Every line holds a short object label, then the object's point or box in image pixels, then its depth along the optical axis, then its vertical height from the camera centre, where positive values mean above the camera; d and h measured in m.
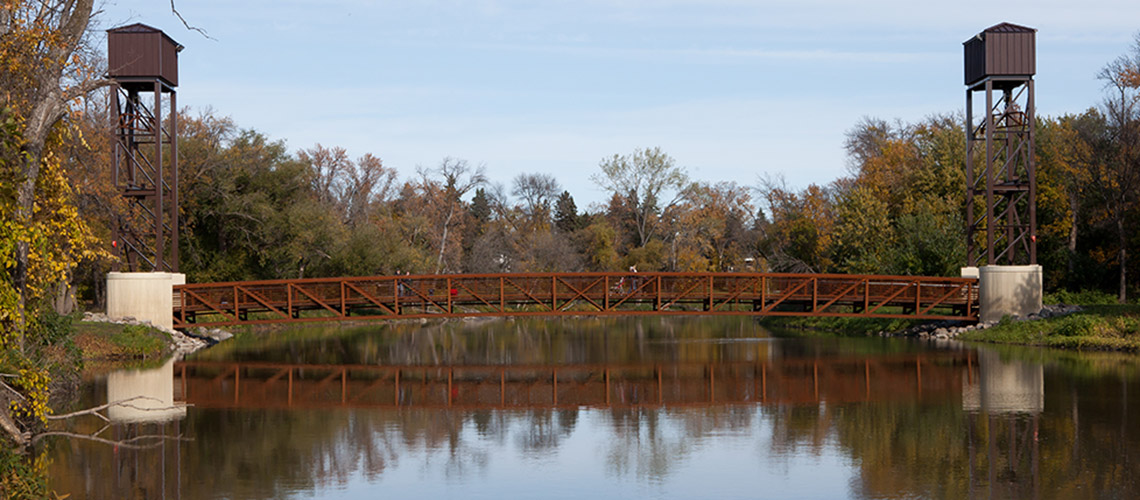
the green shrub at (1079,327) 31.48 -2.35
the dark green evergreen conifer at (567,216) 85.88 +2.89
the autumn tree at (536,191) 91.44 +5.21
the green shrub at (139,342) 30.17 -2.41
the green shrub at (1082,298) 42.41 -2.07
